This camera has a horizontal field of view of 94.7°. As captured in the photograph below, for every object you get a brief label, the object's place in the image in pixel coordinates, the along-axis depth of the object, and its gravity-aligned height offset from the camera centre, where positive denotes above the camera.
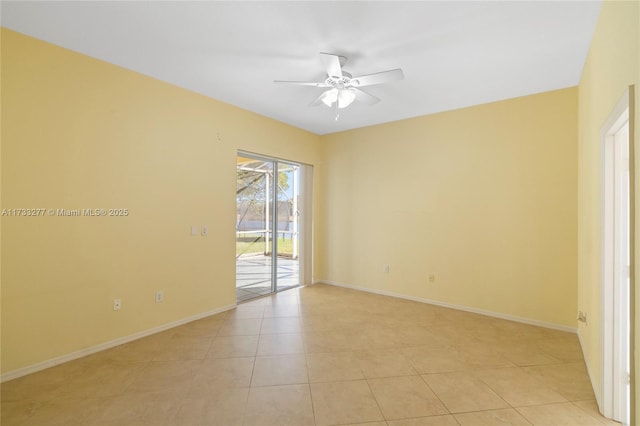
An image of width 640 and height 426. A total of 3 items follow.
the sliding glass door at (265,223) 4.51 -0.13
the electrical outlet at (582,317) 2.71 -0.97
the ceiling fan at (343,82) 2.51 +1.25
